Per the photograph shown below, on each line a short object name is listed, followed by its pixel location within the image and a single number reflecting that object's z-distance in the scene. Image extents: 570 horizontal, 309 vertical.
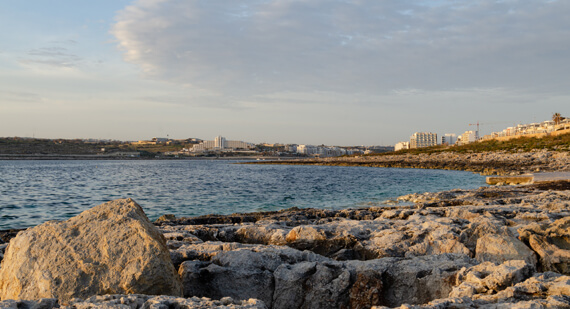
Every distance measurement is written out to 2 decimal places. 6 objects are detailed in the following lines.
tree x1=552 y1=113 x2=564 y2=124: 100.44
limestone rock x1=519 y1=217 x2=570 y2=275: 5.91
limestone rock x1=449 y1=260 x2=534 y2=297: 3.96
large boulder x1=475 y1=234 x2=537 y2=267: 5.87
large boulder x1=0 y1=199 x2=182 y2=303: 4.40
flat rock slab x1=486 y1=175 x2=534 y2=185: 23.78
